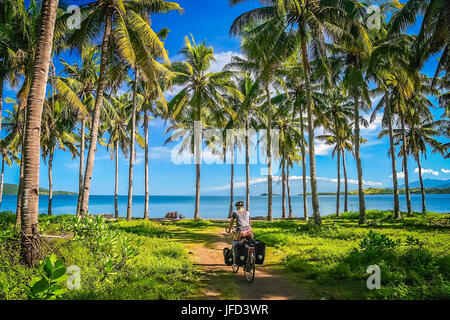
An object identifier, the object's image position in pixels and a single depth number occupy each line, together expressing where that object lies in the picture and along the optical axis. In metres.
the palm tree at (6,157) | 29.20
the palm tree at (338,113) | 22.00
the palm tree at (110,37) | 9.54
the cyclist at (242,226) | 5.98
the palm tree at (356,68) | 12.76
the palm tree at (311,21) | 11.97
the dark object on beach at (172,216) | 26.04
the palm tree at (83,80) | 17.72
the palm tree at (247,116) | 21.67
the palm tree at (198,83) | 18.00
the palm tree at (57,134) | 15.60
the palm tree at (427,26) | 9.42
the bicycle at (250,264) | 5.45
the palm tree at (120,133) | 24.08
